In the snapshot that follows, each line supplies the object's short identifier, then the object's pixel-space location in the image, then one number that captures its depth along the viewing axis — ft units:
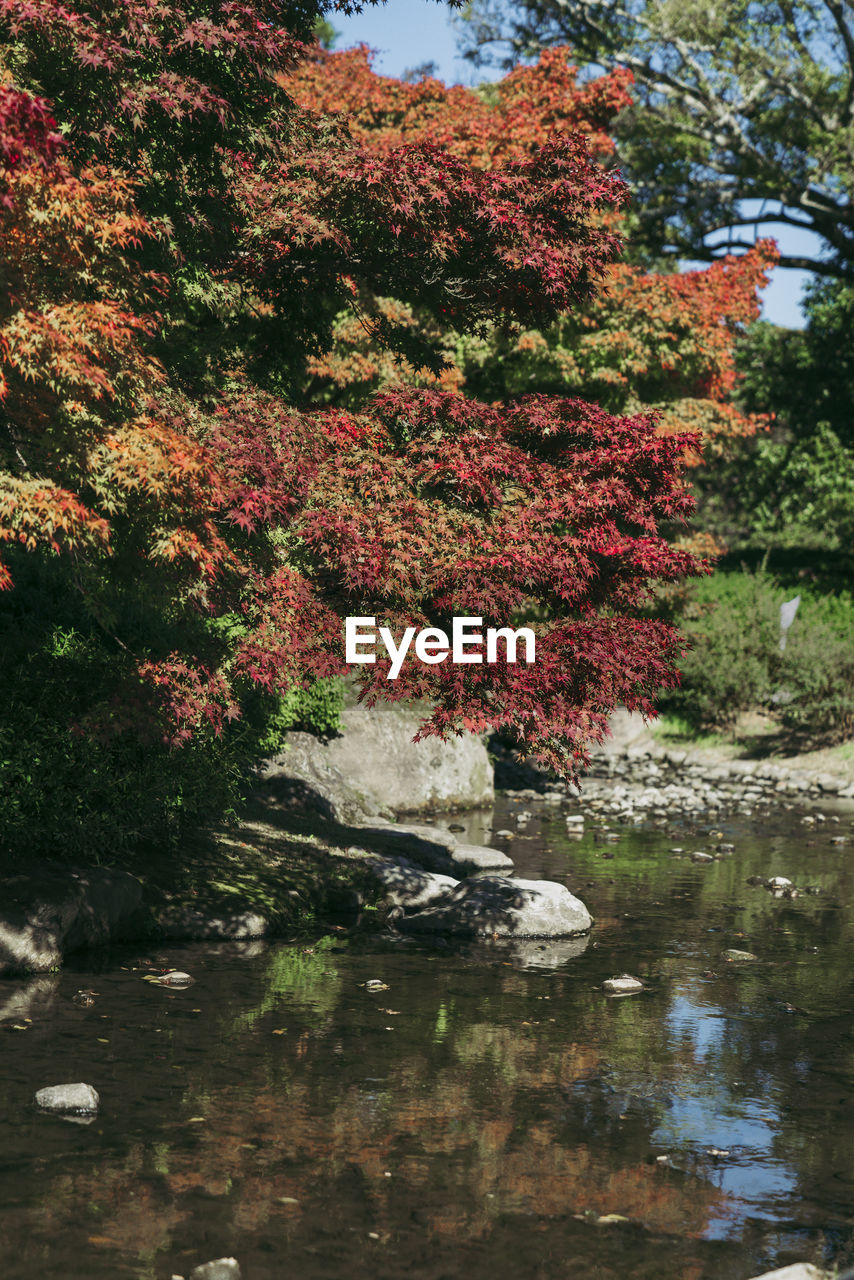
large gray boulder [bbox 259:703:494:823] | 58.90
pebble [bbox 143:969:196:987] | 29.14
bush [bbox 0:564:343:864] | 32.12
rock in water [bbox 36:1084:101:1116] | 20.80
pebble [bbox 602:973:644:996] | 29.91
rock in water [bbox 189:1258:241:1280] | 15.48
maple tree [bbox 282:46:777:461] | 67.77
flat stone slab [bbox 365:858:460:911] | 39.11
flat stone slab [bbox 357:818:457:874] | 44.11
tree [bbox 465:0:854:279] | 82.48
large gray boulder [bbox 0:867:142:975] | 29.55
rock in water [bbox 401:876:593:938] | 36.04
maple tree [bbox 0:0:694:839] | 24.07
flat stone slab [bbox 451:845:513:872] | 44.98
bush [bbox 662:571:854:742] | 75.00
